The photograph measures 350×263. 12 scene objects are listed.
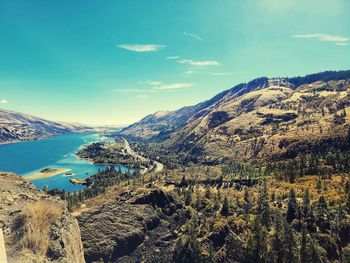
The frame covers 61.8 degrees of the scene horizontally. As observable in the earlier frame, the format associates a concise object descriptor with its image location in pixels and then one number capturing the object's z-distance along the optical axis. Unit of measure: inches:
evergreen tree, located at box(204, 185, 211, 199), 5728.8
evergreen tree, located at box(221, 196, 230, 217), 4653.1
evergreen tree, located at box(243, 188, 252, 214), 4753.9
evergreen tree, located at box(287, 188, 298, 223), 4347.0
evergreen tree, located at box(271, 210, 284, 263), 3323.3
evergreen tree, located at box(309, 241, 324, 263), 3129.9
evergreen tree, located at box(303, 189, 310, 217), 4269.7
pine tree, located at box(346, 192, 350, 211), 4446.4
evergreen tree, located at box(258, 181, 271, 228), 4069.9
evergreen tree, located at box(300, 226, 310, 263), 3233.0
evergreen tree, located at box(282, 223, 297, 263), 3249.3
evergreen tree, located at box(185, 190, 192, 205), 5211.6
